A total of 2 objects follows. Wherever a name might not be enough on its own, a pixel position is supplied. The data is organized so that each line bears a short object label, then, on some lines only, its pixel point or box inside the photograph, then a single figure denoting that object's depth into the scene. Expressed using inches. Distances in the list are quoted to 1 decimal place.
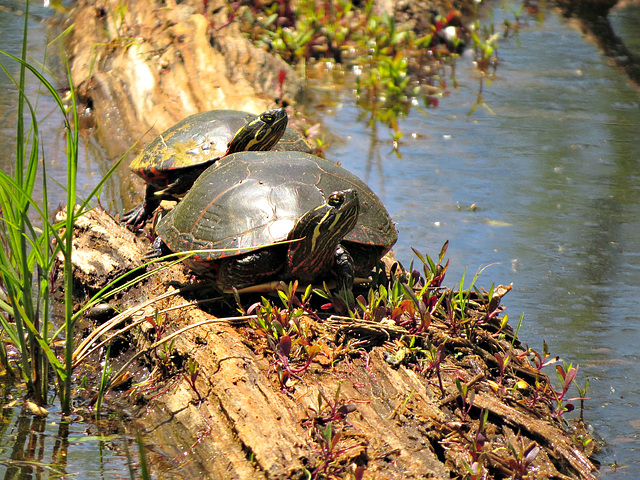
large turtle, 251.8
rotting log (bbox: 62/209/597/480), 199.2
